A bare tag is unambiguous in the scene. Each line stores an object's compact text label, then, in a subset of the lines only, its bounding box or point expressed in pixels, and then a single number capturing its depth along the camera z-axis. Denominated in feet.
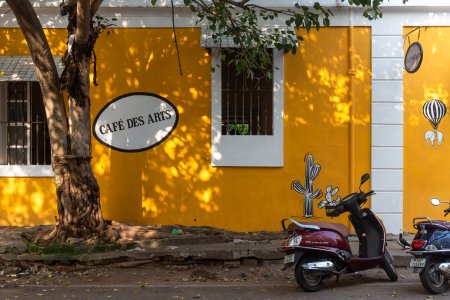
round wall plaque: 28.96
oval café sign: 30.45
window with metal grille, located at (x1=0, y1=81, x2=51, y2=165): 31.35
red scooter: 20.86
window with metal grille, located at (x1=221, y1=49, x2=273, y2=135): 30.81
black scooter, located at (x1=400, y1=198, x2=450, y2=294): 20.27
